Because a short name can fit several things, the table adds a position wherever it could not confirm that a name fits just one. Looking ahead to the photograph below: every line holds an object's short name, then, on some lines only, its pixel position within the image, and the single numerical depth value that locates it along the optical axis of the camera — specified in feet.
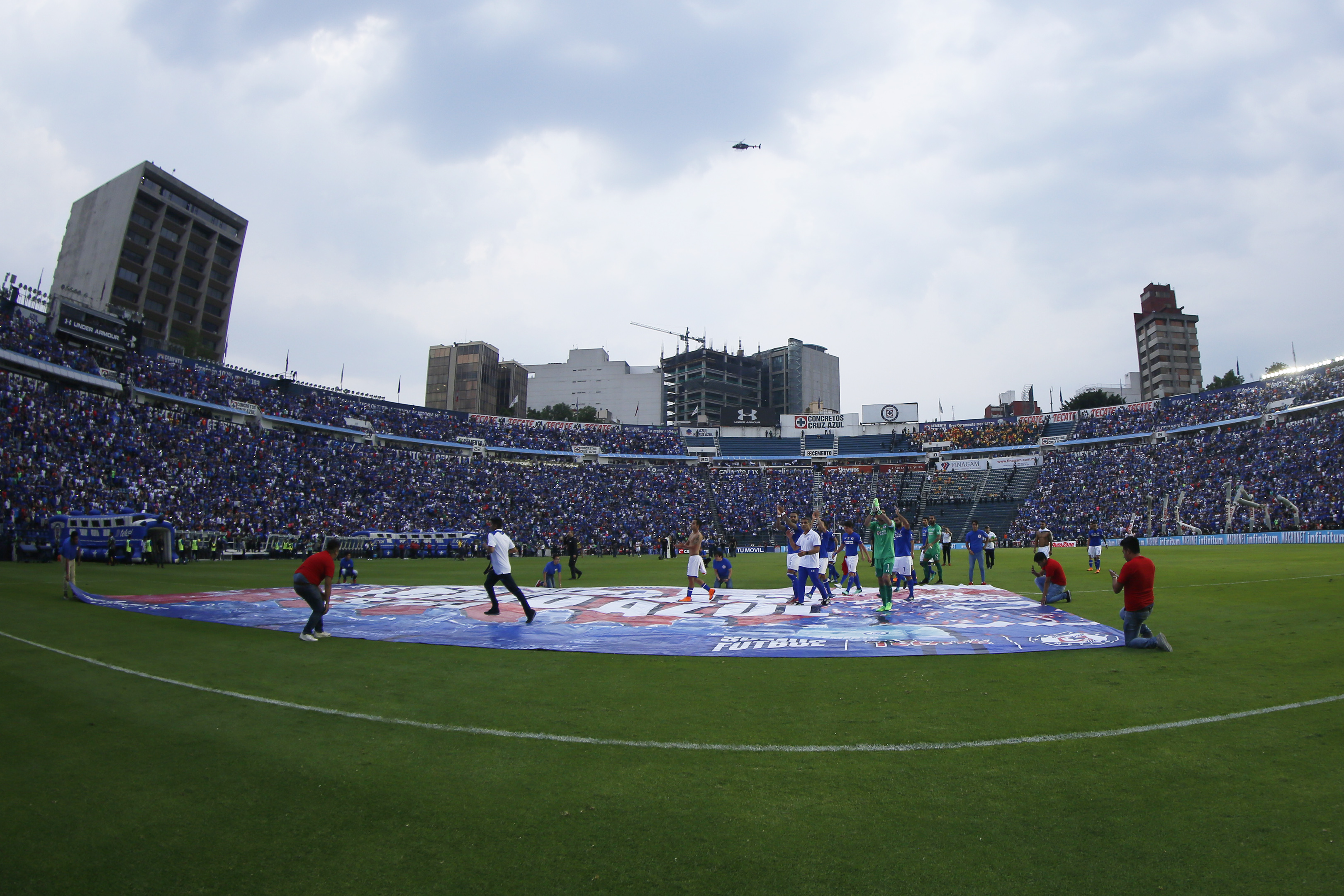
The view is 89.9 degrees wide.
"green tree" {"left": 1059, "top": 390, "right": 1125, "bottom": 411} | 336.90
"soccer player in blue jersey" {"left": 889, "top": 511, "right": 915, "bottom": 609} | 53.06
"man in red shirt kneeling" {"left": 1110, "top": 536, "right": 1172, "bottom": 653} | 30.48
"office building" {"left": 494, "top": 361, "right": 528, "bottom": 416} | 428.15
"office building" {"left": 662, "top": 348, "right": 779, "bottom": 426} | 440.45
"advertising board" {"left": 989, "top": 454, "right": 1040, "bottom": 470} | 219.41
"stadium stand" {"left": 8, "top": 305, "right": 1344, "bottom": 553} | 122.21
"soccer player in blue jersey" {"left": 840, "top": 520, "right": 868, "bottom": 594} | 57.31
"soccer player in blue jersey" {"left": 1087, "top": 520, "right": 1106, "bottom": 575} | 75.92
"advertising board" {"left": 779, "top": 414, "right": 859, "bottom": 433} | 264.52
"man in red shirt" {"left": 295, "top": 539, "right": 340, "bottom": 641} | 35.83
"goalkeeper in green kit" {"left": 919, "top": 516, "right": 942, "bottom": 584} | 67.05
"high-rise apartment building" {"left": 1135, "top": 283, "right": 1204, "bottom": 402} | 393.91
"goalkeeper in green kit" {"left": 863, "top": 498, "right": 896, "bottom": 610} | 45.75
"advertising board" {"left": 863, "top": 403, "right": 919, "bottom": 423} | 258.57
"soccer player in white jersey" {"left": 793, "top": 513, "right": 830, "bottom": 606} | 48.26
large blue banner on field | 33.73
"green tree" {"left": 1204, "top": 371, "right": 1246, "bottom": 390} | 300.81
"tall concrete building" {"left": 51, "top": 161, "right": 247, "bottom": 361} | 229.66
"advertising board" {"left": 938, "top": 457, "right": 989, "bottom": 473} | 227.20
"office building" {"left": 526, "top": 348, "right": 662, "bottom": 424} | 387.75
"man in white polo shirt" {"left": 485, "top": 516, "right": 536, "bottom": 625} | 41.34
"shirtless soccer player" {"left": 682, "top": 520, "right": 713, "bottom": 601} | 54.34
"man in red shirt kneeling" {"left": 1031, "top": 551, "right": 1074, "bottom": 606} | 44.91
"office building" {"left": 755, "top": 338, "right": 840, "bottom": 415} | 442.09
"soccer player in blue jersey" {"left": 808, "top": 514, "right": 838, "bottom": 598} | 52.03
